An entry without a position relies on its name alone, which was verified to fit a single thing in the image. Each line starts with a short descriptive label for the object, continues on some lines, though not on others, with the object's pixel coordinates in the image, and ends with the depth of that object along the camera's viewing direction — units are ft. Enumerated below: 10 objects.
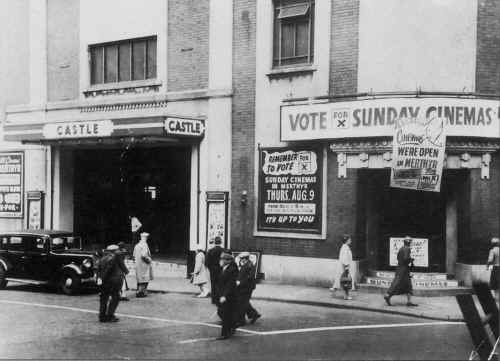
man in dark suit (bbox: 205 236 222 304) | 50.48
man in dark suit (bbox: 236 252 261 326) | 40.40
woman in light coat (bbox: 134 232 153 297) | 55.83
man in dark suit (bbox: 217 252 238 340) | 37.91
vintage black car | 56.13
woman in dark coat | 49.75
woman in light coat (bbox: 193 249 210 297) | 55.01
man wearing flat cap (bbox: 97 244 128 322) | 43.45
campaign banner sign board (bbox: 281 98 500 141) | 54.13
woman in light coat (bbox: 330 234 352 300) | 53.36
